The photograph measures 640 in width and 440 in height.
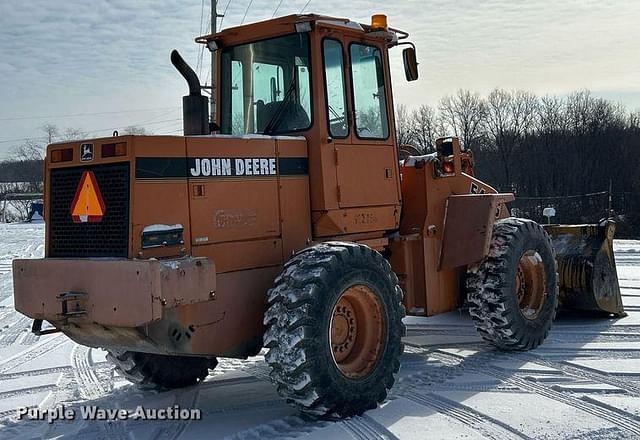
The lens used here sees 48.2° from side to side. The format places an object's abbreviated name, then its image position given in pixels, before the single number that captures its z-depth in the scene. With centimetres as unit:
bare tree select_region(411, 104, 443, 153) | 4240
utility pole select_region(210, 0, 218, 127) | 655
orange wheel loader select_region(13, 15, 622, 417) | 484
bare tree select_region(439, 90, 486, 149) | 5481
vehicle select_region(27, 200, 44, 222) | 4172
